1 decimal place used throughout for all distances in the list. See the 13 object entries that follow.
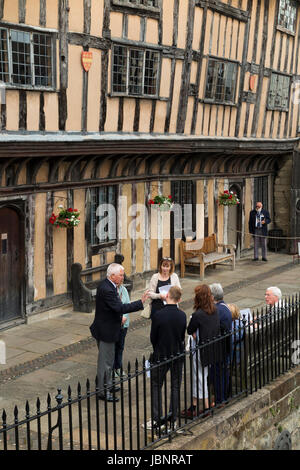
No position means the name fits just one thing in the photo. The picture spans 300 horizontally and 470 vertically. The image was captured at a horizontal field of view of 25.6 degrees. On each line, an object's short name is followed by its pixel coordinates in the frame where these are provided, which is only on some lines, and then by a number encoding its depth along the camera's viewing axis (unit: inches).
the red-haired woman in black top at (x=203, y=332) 265.6
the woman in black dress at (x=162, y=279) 335.6
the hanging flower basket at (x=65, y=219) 468.4
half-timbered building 438.3
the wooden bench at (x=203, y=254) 620.4
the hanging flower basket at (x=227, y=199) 686.5
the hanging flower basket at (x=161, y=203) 577.0
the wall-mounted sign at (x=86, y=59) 465.7
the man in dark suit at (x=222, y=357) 272.0
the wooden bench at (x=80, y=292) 484.6
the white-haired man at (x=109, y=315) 294.0
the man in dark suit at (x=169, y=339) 255.6
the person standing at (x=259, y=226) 721.6
